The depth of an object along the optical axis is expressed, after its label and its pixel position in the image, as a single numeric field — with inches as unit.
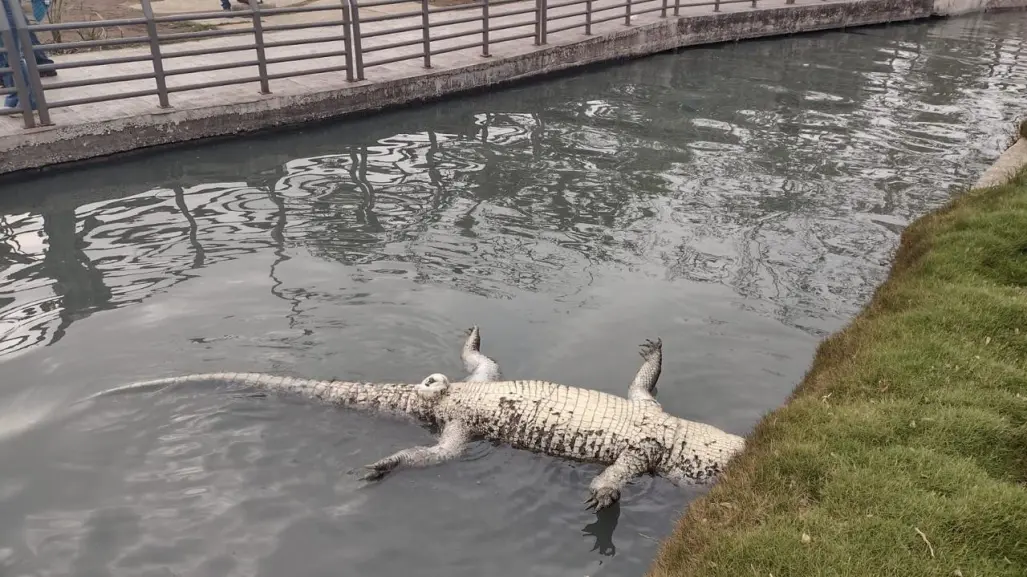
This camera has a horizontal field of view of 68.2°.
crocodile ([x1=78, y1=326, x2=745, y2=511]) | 206.1
